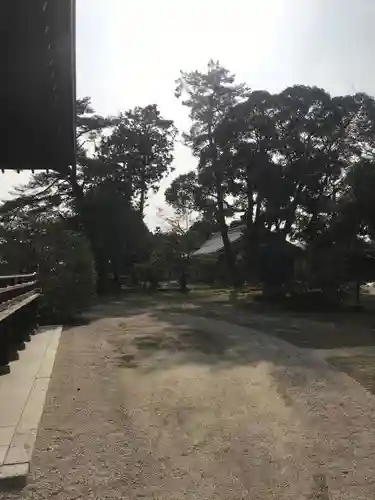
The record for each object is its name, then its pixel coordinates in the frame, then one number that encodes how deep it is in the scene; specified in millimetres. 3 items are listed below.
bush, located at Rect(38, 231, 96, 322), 14594
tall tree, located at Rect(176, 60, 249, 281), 27828
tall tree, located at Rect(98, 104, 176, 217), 35125
